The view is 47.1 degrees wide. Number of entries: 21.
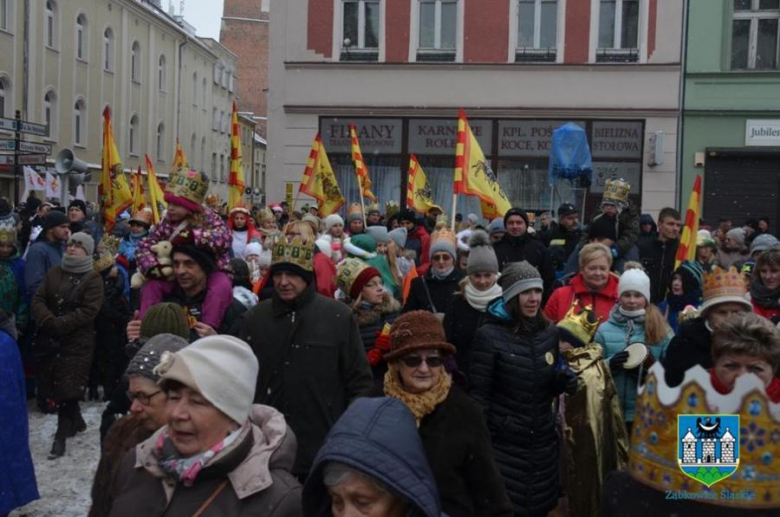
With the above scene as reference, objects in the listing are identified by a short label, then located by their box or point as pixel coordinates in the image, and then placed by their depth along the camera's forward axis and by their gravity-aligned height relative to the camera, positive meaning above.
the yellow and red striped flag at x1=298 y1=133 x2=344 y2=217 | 15.03 +0.42
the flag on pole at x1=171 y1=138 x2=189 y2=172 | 14.06 +0.76
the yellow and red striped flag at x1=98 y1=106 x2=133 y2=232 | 12.85 +0.27
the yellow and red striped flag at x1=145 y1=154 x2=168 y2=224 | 13.07 +0.17
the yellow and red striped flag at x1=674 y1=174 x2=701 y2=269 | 7.88 -0.13
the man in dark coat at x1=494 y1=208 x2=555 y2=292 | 8.99 -0.32
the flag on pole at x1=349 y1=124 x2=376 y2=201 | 14.84 +0.72
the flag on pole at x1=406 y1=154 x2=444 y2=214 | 14.49 +0.34
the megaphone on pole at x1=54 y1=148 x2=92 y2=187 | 16.27 +0.71
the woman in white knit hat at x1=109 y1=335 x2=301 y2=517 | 2.69 -0.76
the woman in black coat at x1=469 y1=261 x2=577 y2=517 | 4.89 -1.00
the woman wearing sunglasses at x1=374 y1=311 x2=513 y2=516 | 3.60 -0.85
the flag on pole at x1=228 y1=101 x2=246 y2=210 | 12.41 +0.44
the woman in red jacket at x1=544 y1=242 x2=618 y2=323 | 6.39 -0.50
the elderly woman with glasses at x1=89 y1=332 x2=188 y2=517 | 3.49 -0.84
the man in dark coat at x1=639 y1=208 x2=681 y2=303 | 9.62 -0.38
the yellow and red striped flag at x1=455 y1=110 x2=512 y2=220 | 11.38 +0.48
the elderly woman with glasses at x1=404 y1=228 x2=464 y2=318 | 7.39 -0.53
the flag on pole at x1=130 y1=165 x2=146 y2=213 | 14.75 +0.14
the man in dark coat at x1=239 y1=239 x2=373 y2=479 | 4.74 -0.78
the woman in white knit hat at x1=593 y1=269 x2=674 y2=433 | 5.49 -0.74
